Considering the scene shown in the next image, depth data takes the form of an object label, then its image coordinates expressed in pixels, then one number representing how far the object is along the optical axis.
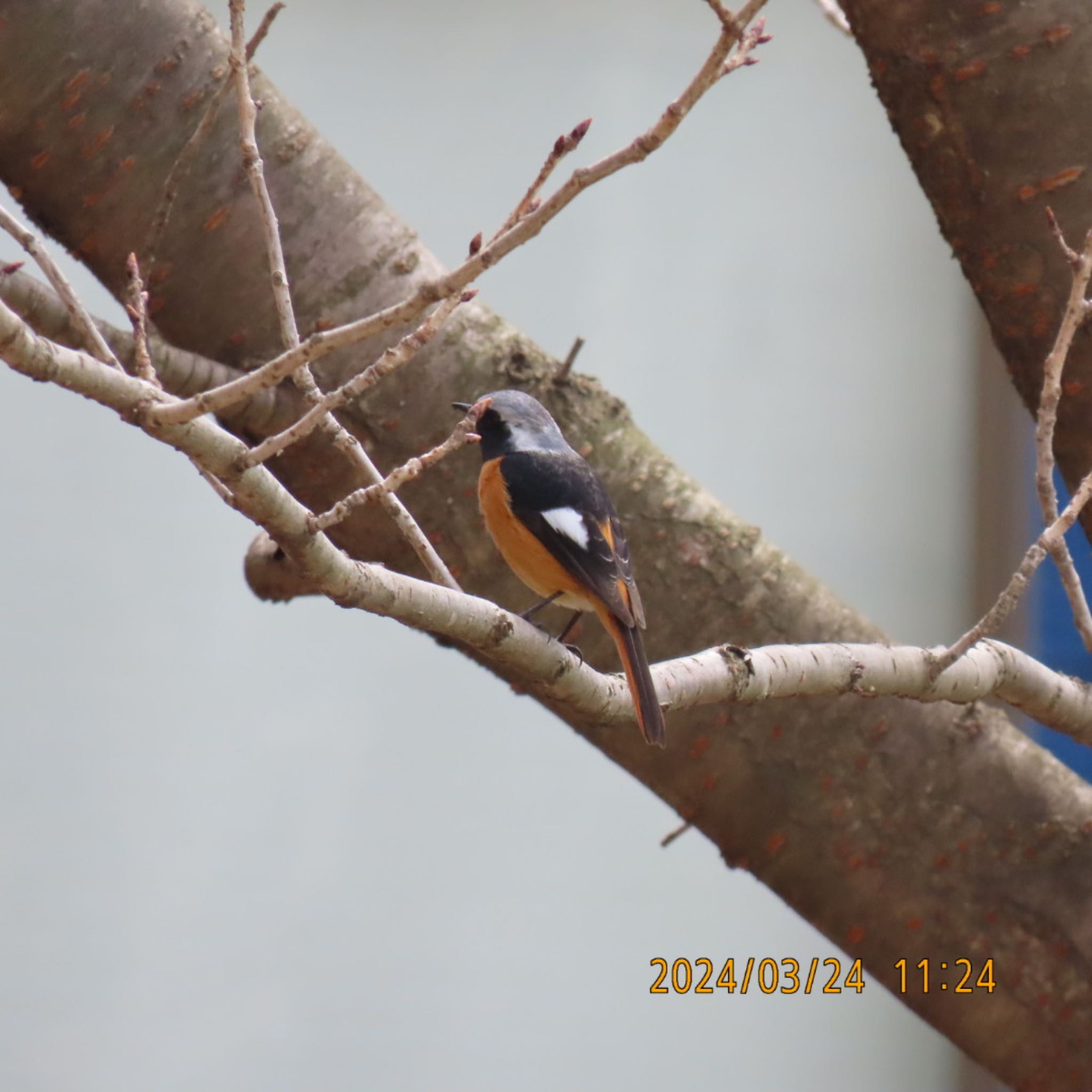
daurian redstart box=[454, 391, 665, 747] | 6.87
